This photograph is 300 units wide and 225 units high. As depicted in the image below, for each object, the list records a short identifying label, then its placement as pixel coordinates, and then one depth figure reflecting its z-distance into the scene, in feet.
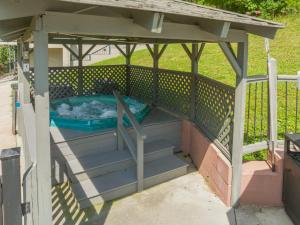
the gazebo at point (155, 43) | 7.57
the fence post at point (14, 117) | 21.27
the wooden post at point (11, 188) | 5.30
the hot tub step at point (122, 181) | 12.82
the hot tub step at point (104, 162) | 13.86
